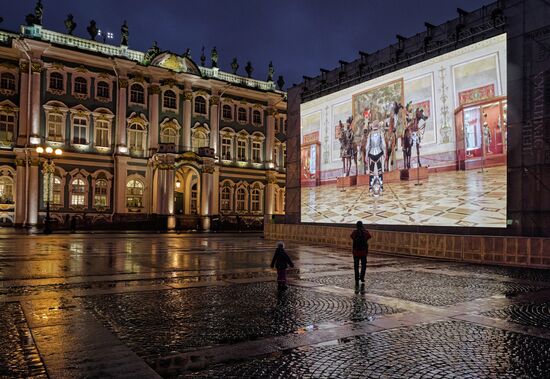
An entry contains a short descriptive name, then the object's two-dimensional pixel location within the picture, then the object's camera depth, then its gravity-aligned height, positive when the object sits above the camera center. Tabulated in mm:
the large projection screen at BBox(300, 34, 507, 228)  19469 +3108
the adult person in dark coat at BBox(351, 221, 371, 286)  11851 -892
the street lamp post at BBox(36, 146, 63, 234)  39025 +3872
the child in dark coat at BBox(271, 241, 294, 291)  11109 -1173
